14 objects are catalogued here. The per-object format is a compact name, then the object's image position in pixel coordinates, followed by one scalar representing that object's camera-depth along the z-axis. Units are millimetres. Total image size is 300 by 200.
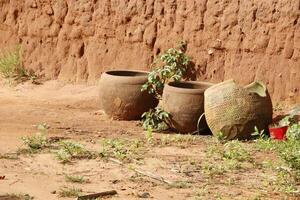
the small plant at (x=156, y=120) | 11435
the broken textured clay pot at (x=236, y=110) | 10595
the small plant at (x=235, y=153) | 9573
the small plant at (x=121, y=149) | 9644
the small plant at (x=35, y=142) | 10014
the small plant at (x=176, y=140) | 10636
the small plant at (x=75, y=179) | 8545
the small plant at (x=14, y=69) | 15869
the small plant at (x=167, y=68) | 11969
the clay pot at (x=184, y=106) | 11182
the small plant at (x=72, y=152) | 9556
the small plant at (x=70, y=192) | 7993
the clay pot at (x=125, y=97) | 12134
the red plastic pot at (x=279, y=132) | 10496
